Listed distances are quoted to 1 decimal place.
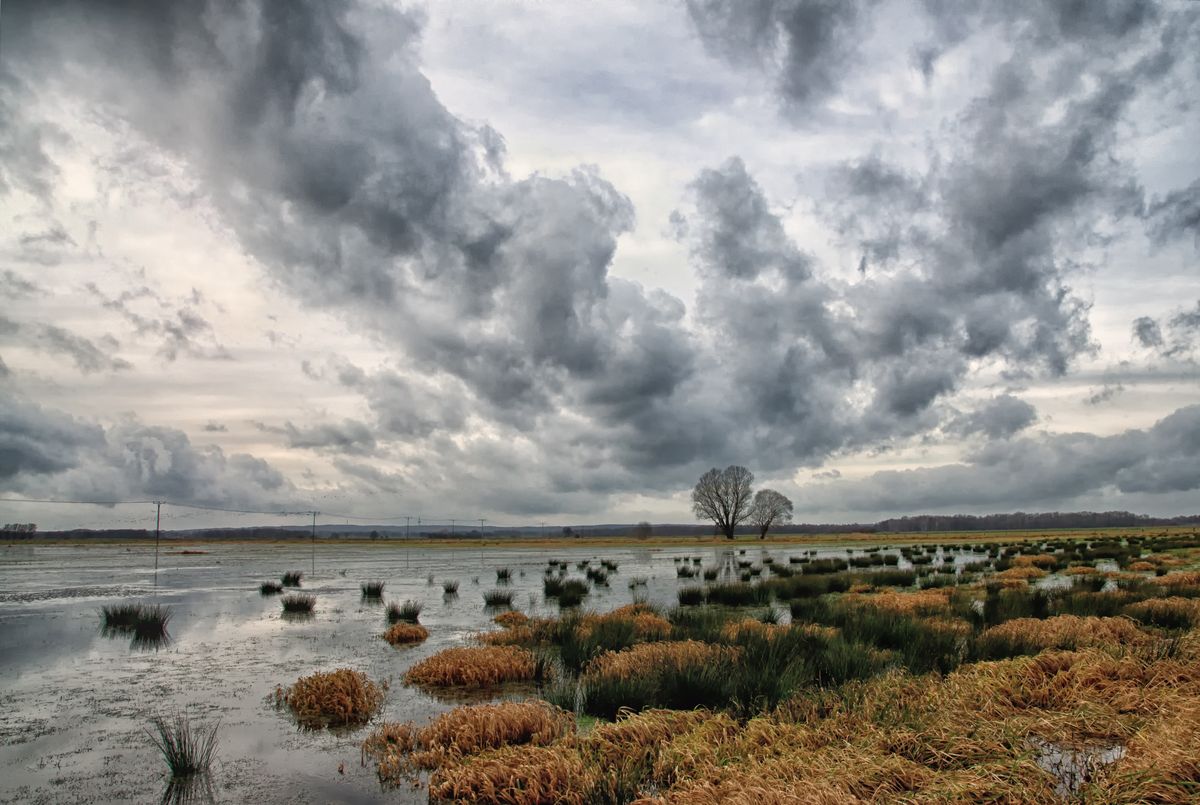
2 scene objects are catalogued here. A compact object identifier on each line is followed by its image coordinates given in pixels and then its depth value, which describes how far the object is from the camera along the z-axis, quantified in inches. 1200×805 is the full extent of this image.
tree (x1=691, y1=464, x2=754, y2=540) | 4945.9
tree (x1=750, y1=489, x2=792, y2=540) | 5300.2
